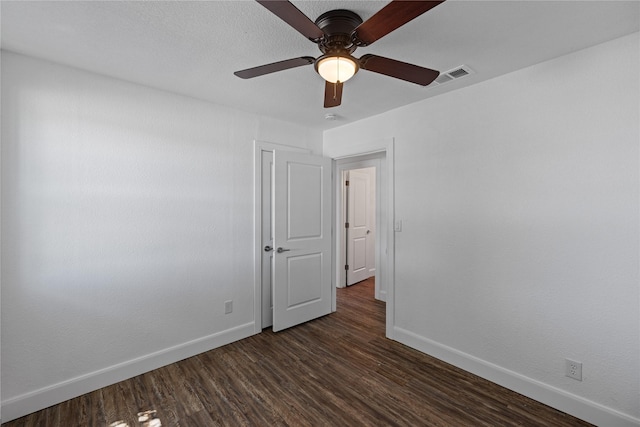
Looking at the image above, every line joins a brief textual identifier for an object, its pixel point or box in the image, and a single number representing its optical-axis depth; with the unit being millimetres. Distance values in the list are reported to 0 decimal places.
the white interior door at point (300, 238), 3145
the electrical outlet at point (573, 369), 1881
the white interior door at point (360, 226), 4883
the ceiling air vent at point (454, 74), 2100
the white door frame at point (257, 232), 3107
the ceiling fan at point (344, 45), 1183
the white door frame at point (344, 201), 4141
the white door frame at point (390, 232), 2969
